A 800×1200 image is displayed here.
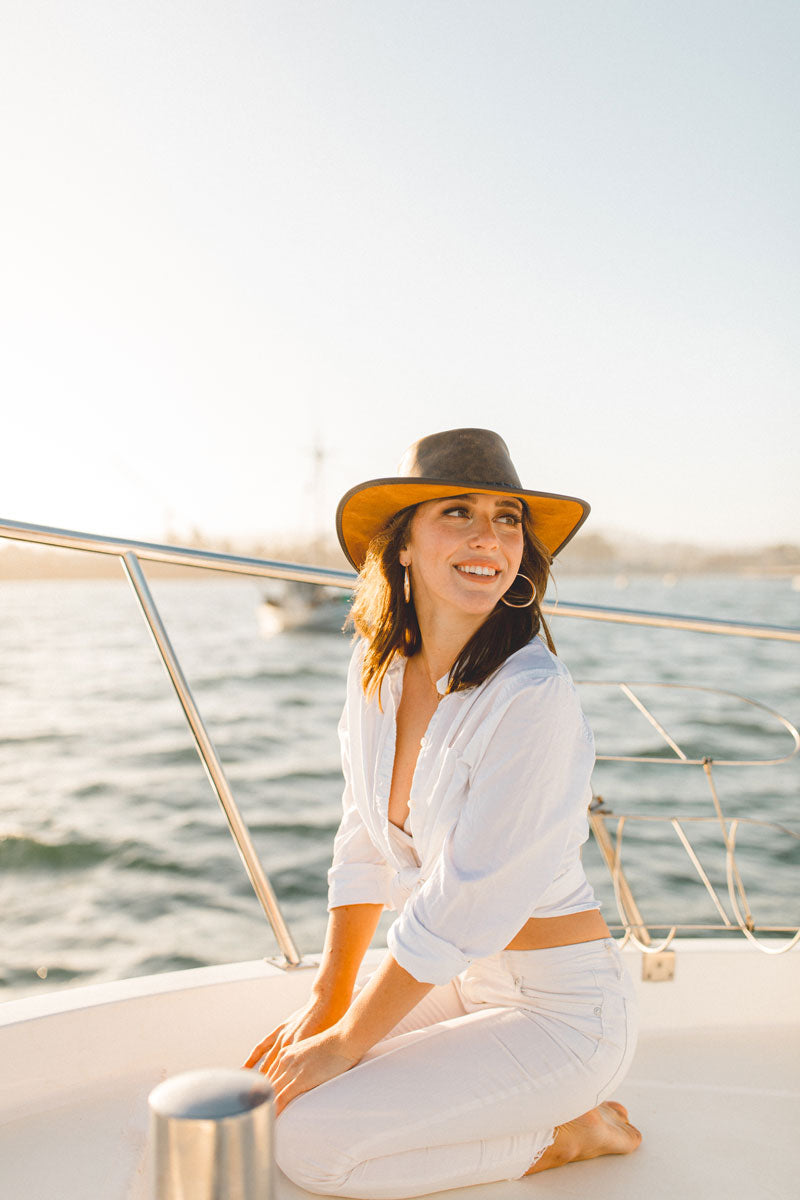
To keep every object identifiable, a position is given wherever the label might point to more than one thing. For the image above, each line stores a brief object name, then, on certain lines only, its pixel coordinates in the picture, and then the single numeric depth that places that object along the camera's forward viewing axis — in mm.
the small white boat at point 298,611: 33219
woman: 1278
